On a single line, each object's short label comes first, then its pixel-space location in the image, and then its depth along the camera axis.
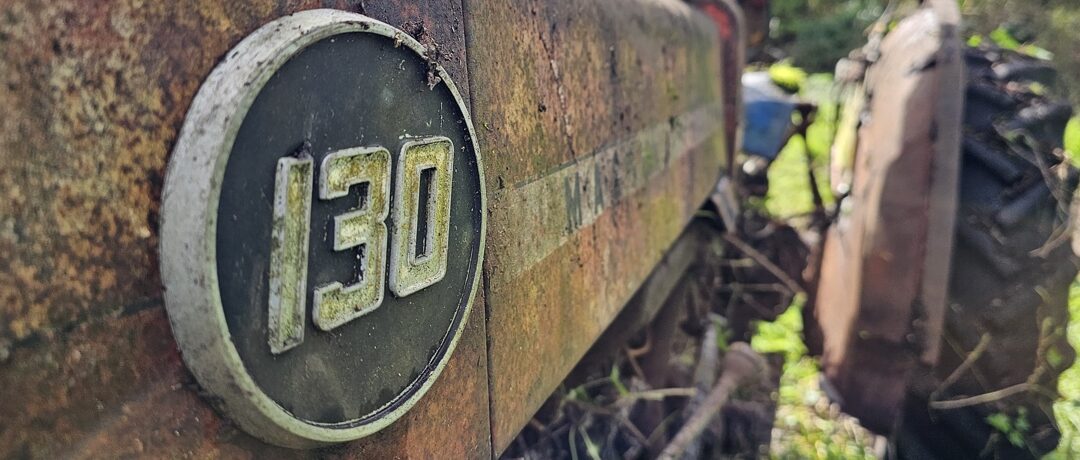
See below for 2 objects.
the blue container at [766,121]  1.13
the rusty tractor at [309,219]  0.12
